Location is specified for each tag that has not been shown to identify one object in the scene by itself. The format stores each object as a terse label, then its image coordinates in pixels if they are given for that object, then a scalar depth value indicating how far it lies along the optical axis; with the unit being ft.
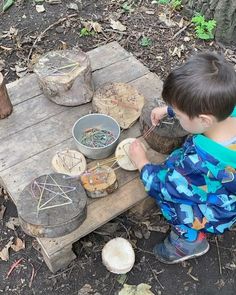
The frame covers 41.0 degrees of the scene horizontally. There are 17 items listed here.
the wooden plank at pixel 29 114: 7.18
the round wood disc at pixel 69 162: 6.46
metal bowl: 6.52
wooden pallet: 6.25
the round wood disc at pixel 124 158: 6.62
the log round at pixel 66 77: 7.09
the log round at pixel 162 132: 6.50
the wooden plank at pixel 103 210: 5.98
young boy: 4.91
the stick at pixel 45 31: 10.15
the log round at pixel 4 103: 6.86
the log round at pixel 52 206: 5.78
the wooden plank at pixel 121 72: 7.98
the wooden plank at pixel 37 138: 6.82
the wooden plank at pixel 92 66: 7.66
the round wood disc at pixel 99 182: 6.23
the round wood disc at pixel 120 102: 7.12
